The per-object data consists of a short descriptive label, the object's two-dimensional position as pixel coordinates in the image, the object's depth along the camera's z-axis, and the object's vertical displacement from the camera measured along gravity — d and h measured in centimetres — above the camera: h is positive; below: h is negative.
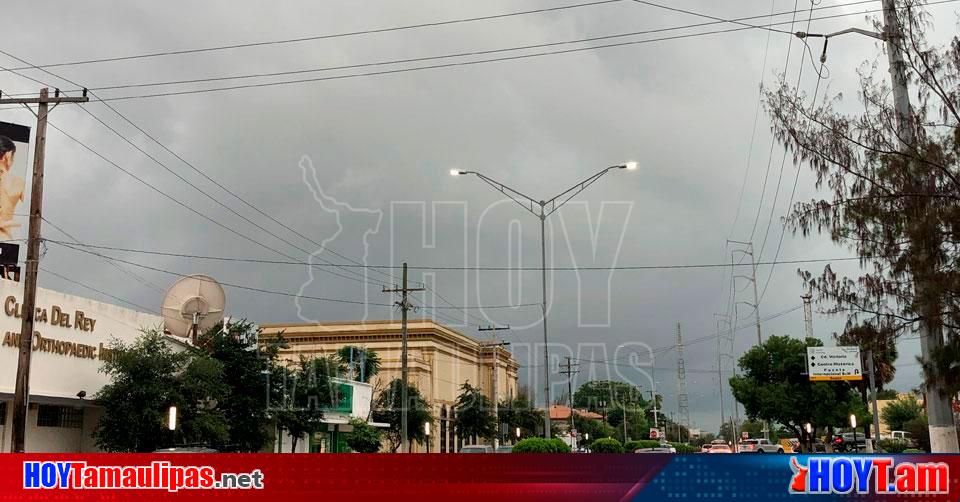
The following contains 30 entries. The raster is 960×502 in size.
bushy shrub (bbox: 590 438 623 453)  5870 -299
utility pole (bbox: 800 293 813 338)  7800 +702
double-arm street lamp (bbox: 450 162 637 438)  3752 +575
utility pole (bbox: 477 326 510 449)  8157 +100
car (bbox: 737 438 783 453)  4799 -295
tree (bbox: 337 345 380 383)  7319 +364
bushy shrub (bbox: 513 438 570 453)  3875 -198
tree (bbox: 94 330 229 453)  2939 +28
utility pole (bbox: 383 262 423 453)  4391 +393
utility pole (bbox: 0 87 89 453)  2256 +344
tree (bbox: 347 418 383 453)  4903 -192
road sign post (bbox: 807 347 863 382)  5831 +232
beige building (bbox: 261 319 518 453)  8144 +512
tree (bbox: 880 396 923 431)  9356 -146
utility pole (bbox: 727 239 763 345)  7750 +1047
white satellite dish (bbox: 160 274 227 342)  3562 +406
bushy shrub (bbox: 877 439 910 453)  5276 -295
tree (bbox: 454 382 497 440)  7509 -125
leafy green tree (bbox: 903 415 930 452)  6093 -254
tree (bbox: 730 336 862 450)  6058 +60
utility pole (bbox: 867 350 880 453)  4666 -70
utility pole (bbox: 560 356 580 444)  8681 +324
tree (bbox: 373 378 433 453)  6162 -69
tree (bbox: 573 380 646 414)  17150 +149
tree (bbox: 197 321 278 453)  3581 +85
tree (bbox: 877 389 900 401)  11231 +43
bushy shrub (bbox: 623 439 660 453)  6394 -330
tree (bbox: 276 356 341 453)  4012 +23
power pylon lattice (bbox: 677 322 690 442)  11138 +385
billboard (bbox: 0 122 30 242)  2907 +775
